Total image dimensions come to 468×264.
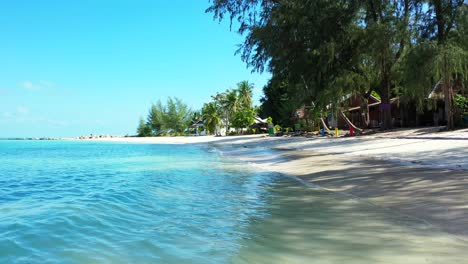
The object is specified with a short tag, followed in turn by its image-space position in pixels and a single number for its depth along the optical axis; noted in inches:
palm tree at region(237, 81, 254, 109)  2810.0
